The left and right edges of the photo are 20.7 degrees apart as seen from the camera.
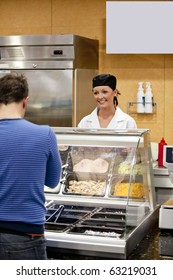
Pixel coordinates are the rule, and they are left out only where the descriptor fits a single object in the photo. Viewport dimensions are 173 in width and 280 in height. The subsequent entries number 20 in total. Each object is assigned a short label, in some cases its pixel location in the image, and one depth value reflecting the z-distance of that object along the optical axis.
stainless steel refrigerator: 4.88
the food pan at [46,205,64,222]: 2.54
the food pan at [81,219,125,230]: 2.43
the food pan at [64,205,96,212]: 2.66
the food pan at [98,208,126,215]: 2.58
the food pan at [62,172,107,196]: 2.74
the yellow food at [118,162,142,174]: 2.63
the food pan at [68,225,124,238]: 2.30
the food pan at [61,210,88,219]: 2.58
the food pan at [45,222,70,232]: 2.37
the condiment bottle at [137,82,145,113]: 5.31
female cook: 3.73
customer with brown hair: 2.00
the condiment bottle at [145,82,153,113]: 5.29
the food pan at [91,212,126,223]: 2.53
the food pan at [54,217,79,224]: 2.50
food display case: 2.26
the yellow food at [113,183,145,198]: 2.62
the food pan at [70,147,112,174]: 2.80
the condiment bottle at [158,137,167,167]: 3.45
